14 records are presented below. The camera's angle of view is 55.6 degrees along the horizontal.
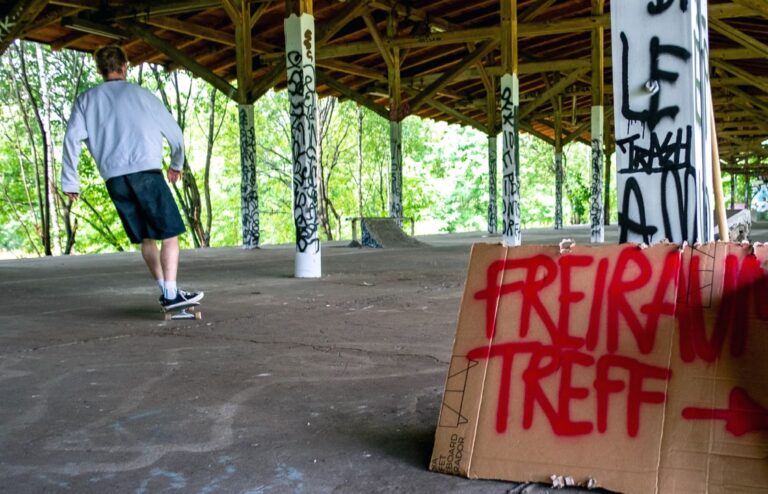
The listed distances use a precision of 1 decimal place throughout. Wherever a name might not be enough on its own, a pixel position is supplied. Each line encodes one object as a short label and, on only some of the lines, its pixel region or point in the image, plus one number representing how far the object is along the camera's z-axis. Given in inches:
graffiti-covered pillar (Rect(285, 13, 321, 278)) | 342.3
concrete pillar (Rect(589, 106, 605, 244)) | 661.9
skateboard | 216.4
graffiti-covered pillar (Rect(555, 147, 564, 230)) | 995.9
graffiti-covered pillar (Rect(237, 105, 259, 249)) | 583.8
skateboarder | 207.3
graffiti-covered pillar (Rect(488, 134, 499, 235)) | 877.8
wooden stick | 119.7
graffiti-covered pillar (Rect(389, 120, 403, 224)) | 716.0
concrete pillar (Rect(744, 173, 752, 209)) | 1822.1
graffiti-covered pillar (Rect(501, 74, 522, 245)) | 557.0
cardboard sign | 82.6
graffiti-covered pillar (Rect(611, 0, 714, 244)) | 121.3
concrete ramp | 602.5
